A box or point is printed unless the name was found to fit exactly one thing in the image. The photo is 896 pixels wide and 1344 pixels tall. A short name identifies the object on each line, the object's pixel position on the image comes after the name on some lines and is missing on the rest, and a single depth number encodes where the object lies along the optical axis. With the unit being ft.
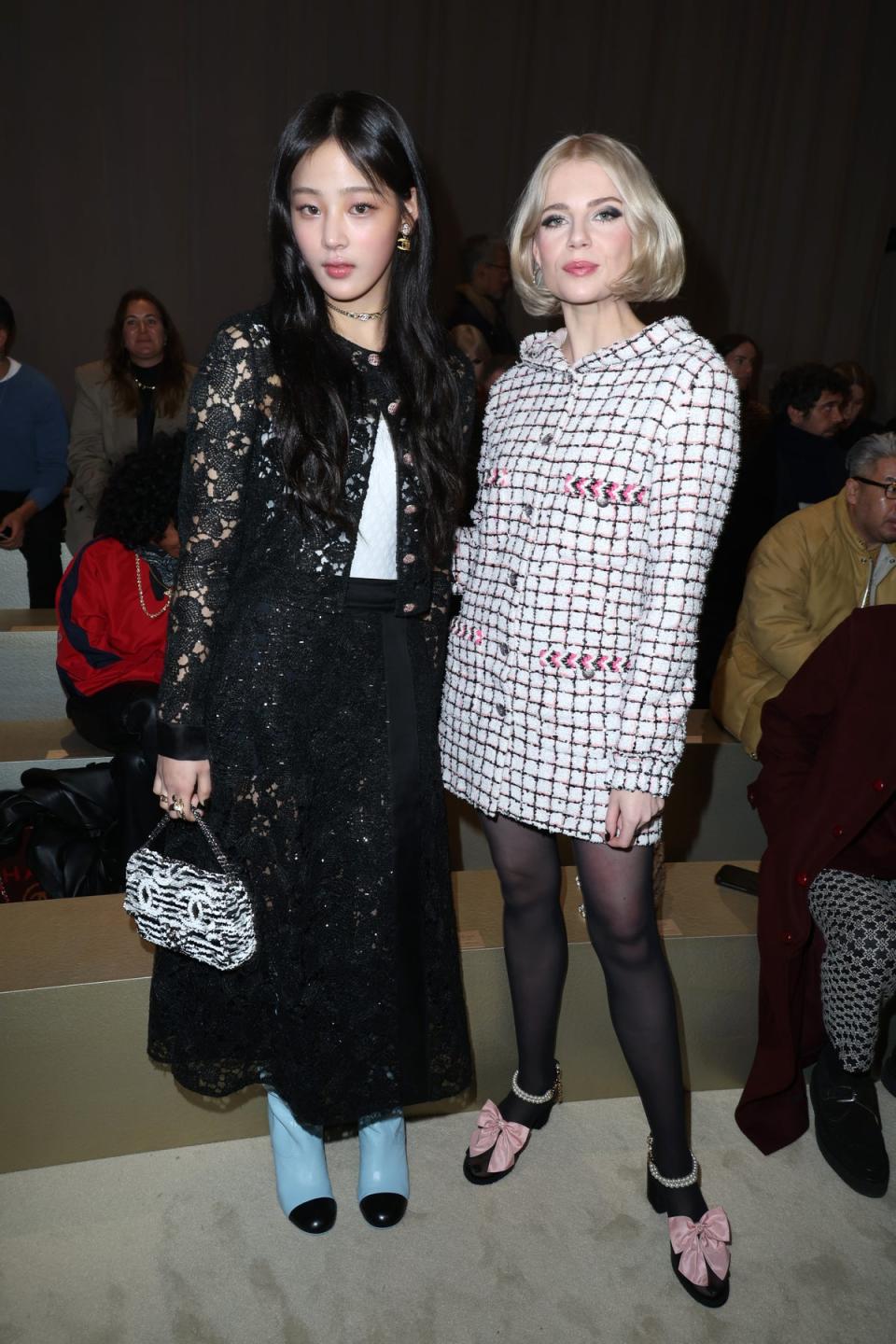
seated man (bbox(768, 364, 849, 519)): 12.53
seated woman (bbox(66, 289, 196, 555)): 12.77
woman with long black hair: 4.57
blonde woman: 4.50
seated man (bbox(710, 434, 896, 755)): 8.68
